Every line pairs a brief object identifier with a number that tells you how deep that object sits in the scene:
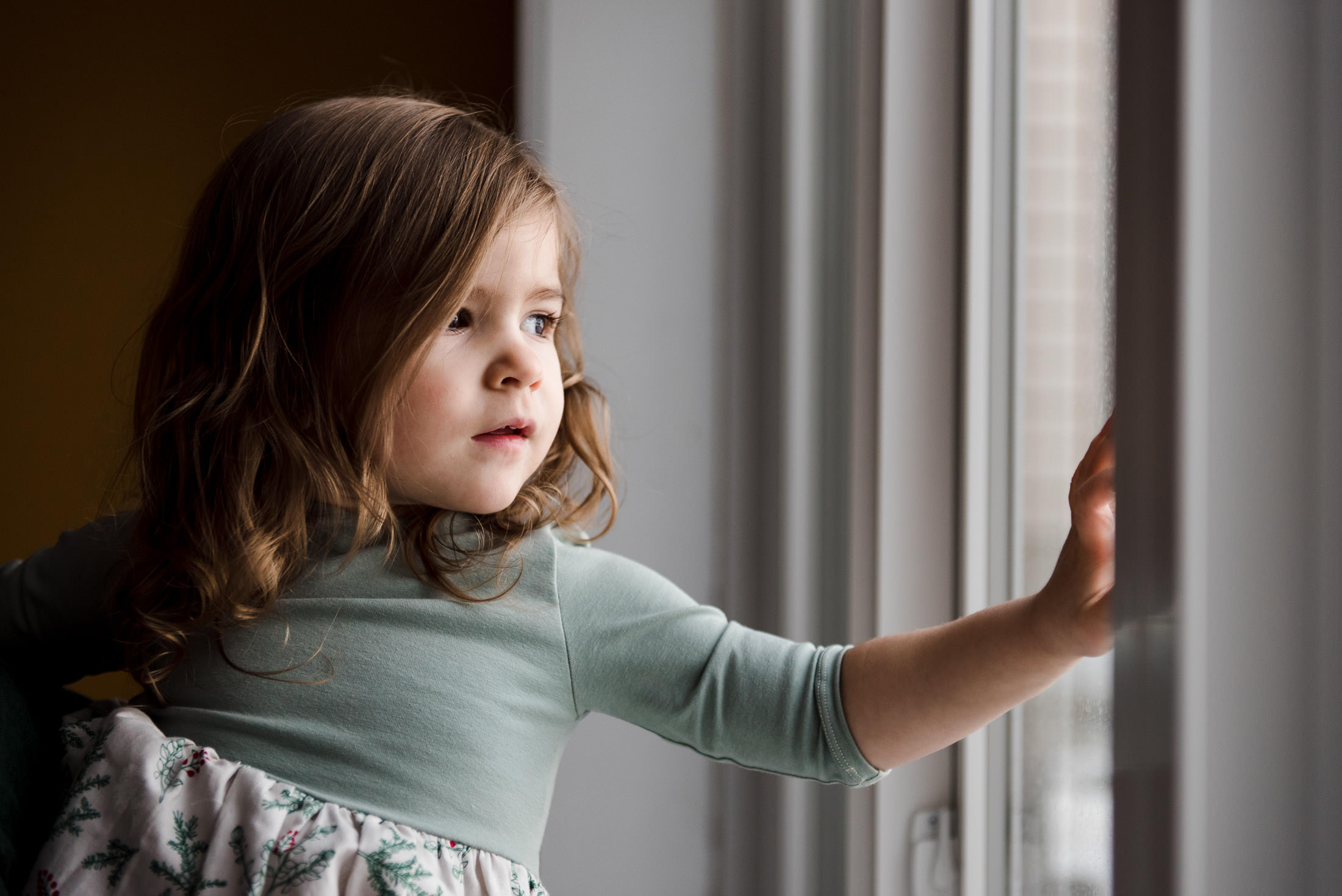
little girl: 1.37
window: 1.44
